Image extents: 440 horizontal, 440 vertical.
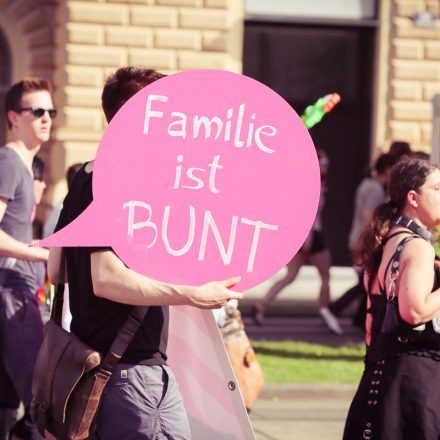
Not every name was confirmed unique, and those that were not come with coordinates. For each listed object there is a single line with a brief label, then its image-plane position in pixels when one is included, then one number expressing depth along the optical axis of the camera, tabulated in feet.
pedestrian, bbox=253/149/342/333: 78.07
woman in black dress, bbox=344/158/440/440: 29.89
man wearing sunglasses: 36.42
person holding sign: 24.40
